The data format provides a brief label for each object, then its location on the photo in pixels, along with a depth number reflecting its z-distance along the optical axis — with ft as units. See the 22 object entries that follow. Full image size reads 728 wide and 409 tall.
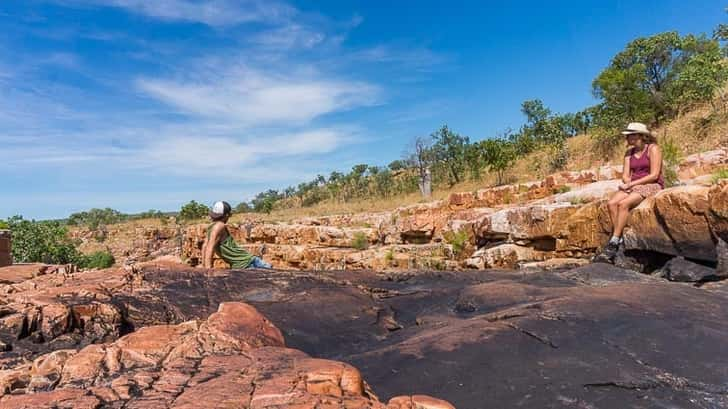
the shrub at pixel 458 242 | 30.73
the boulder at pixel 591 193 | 24.44
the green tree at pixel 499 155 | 72.18
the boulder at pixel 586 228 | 22.00
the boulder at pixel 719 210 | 15.89
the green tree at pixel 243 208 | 137.64
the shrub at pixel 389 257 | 30.86
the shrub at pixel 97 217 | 127.93
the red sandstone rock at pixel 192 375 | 5.39
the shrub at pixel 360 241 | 39.32
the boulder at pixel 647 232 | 18.02
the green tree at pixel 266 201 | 132.14
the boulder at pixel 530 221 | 24.38
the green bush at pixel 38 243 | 59.00
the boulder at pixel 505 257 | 25.52
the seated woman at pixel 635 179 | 19.48
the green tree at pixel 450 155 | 101.71
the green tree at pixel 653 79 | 60.95
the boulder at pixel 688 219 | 16.67
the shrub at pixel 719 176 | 17.38
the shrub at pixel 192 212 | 111.14
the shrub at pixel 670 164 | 25.88
